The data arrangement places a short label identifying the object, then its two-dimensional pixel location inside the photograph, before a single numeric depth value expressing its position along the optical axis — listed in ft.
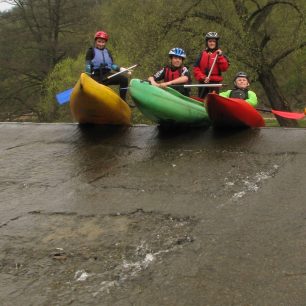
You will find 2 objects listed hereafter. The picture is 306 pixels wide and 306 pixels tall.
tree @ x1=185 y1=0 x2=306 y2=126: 51.60
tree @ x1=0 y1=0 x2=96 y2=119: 93.91
